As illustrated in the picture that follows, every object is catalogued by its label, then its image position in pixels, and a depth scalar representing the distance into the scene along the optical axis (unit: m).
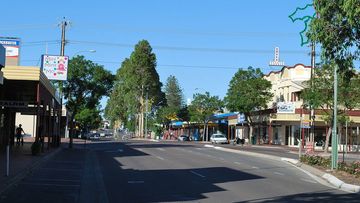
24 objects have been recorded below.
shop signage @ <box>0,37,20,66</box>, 35.44
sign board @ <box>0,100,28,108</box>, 30.02
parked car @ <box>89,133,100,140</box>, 96.85
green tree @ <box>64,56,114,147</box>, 58.25
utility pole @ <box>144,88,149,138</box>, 102.12
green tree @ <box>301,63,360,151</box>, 44.41
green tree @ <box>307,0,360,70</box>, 13.90
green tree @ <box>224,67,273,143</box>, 70.00
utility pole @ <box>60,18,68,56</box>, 47.93
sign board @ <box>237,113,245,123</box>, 77.81
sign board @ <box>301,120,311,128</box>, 37.94
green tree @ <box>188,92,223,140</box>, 93.86
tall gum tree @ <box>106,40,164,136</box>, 98.00
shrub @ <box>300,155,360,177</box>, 21.66
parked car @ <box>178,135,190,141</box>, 98.12
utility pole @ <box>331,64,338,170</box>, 23.43
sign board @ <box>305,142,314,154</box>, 35.74
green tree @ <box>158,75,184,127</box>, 149.38
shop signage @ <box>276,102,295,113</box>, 61.31
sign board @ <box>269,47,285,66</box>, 78.69
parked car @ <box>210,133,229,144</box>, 76.06
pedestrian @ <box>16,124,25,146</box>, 42.21
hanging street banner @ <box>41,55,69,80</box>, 40.97
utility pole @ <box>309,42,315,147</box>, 42.46
